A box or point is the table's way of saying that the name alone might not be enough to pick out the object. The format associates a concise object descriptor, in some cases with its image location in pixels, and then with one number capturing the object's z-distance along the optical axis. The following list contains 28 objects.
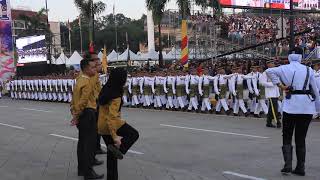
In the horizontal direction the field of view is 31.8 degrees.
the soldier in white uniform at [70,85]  30.19
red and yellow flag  27.50
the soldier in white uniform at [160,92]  22.45
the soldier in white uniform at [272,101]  14.32
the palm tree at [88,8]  43.91
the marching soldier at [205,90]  19.75
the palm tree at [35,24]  78.62
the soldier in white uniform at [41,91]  34.42
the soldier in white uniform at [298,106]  8.04
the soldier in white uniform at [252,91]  17.66
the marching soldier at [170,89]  21.59
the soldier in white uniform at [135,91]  24.25
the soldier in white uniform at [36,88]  34.91
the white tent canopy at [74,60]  53.00
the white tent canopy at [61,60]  57.08
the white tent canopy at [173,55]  41.96
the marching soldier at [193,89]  20.43
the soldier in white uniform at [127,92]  24.64
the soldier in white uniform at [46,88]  33.43
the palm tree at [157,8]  35.72
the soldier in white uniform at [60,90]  31.62
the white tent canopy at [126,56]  47.53
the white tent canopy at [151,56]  46.37
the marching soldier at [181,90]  21.16
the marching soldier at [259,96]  17.42
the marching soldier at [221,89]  18.97
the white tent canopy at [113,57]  49.53
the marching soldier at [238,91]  18.28
